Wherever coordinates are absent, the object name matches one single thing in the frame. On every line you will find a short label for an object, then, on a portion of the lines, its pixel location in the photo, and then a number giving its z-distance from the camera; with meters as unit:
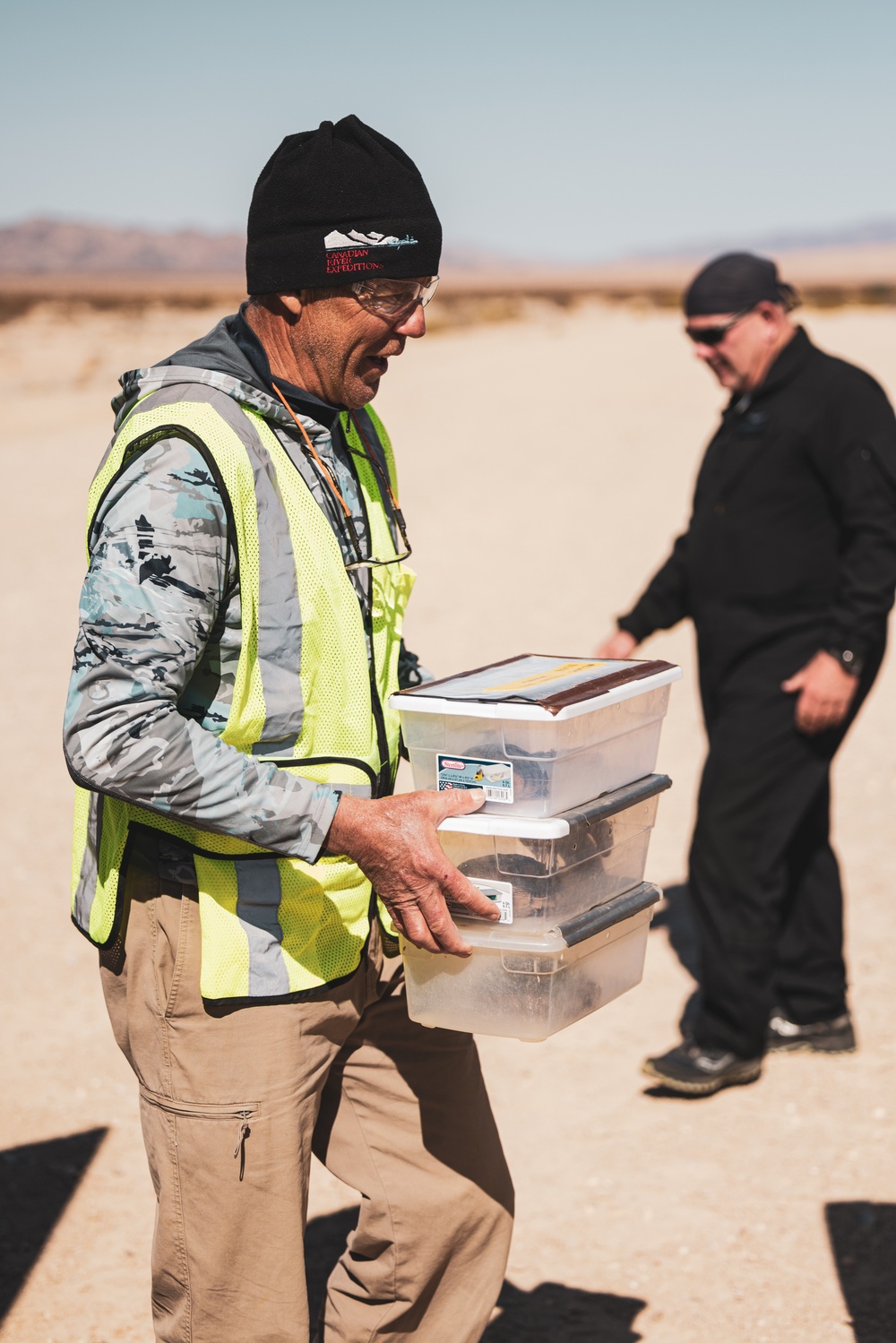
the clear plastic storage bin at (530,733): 2.00
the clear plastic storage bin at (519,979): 2.06
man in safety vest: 1.86
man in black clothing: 4.09
